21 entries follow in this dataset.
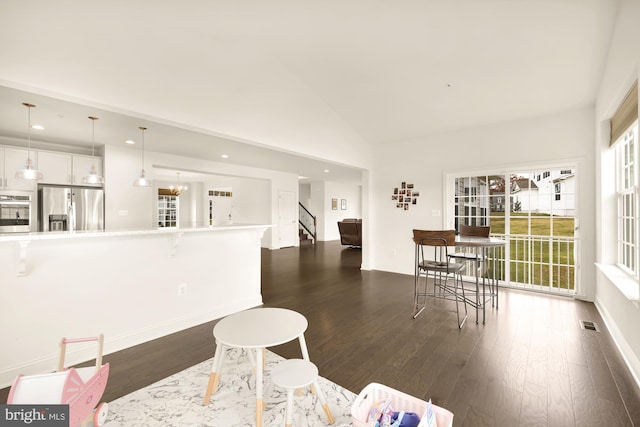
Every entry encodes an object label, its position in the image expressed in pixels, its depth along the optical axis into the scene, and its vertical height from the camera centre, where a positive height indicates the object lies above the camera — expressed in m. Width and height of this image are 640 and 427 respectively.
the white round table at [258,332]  1.49 -0.69
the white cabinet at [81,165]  4.74 +0.84
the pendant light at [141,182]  4.12 +0.47
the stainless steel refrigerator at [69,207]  4.42 +0.11
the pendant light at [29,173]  2.54 +0.38
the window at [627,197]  2.59 +0.17
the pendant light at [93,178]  3.35 +0.43
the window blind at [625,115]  2.29 +0.92
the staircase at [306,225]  11.01 -0.47
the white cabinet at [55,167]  4.43 +0.77
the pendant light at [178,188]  10.09 +1.00
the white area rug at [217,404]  1.63 -1.22
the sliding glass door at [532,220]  4.03 -0.11
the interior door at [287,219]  8.85 -0.17
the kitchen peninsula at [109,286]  2.04 -0.67
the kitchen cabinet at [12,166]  4.07 +0.72
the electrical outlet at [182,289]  2.93 -0.80
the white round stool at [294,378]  1.42 -0.87
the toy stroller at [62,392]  1.03 -0.69
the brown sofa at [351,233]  8.32 -0.59
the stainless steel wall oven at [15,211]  4.08 +0.04
